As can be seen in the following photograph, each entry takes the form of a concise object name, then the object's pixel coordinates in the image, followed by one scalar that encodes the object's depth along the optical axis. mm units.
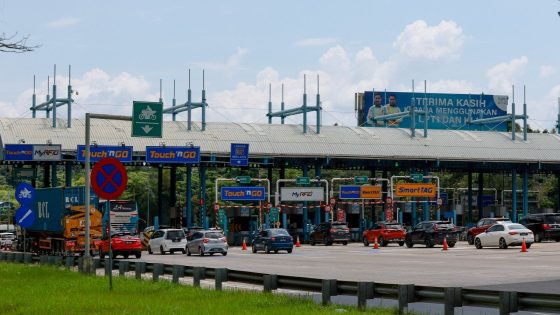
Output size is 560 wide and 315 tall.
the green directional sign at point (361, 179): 81125
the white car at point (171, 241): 55719
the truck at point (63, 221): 46562
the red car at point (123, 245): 48656
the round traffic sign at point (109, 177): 22172
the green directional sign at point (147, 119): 47562
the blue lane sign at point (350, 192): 81750
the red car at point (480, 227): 61928
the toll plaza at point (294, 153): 72688
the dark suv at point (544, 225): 62375
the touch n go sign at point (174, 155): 72188
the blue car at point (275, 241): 54781
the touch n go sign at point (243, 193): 76875
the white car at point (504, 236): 52531
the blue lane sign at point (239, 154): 73312
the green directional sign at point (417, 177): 81875
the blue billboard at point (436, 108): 102688
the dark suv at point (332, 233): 68625
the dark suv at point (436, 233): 58938
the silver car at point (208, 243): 52044
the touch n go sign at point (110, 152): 70250
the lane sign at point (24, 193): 34250
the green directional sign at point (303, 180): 78181
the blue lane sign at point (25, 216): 35031
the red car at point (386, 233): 64188
